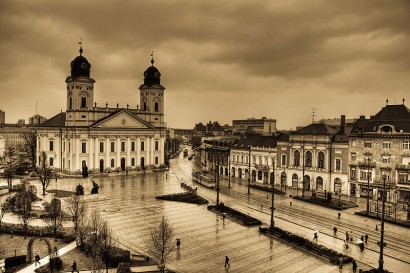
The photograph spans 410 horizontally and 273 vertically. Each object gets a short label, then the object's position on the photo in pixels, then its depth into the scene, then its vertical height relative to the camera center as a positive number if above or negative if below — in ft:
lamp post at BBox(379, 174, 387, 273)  83.51 -28.25
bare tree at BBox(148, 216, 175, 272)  89.35 -27.08
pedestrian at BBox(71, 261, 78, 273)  86.94 -30.89
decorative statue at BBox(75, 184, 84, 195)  182.39 -27.32
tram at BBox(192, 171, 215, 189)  220.10 -28.24
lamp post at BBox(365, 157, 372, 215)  152.82 -12.37
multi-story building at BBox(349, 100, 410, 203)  171.22 -8.27
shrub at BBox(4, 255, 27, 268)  91.07 -31.43
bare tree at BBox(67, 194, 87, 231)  114.32 -25.25
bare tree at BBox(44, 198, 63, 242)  115.29 -27.84
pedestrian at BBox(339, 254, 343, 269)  93.48 -32.20
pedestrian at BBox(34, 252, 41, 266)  93.20 -31.23
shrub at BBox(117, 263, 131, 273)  84.53 -30.41
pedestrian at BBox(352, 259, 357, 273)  92.12 -32.33
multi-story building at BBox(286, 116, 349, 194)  196.65 -12.58
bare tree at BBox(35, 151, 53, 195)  185.06 -21.01
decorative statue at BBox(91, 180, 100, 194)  186.39 -27.39
